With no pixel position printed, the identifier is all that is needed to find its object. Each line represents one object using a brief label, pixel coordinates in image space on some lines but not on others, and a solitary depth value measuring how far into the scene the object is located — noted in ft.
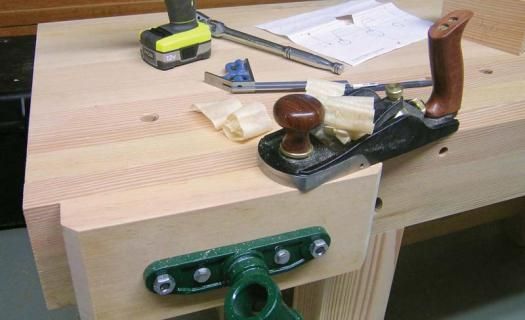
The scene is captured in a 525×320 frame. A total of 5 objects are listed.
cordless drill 2.19
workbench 1.34
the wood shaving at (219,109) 1.71
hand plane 1.40
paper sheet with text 2.45
